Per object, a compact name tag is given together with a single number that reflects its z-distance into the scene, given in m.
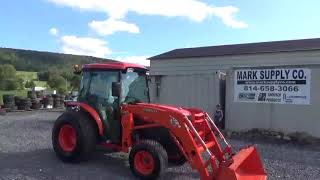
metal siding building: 8.93
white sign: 8.91
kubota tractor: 4.83
